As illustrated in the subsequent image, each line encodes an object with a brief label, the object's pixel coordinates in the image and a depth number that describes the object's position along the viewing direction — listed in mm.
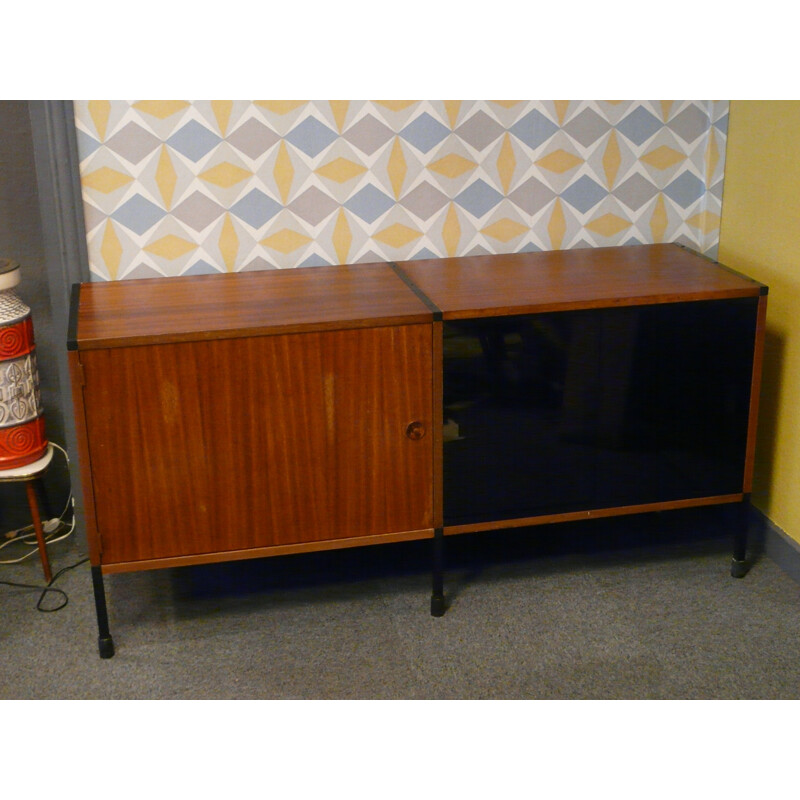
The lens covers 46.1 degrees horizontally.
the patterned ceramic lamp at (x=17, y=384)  2127
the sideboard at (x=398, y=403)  1909
